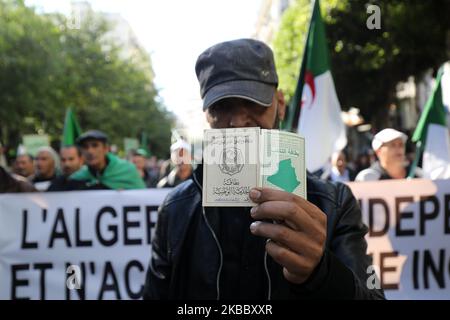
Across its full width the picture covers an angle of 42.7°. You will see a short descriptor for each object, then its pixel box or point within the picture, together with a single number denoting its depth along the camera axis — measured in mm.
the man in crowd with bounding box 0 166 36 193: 5207
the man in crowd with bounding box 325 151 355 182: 6988
